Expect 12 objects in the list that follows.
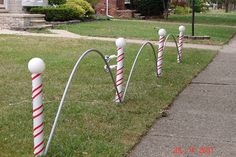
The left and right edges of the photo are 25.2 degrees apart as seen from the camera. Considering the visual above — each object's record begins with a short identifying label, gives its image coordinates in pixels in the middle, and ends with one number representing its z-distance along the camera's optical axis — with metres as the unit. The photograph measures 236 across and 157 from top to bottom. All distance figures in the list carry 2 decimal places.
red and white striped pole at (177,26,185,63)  13.86
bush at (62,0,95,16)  27.13
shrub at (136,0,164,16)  38.97
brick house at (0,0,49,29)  21.82
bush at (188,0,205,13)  61.93
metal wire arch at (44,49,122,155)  5.66
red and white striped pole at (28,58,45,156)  5.22
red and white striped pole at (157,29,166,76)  11.23
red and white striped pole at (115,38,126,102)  8.31
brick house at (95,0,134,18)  36.22
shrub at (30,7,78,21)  24.92
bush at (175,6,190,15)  53.06
